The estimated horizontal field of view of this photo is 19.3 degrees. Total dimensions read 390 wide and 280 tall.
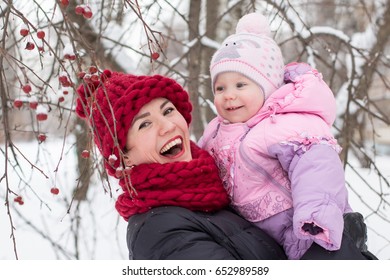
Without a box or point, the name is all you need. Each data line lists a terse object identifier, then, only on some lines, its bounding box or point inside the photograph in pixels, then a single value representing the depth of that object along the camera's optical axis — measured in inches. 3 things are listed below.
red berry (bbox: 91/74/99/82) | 92.0
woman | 96.4
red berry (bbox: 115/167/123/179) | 92.6
